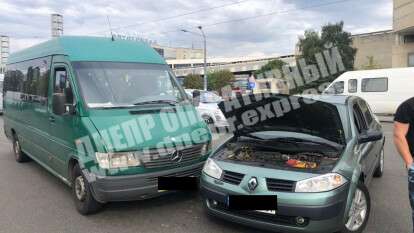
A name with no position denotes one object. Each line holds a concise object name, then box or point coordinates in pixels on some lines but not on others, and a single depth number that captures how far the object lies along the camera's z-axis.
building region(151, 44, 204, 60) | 137.88
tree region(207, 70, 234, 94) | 70.78
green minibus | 4.95
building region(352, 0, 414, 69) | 37.66
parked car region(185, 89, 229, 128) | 14.30
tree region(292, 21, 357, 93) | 42.78
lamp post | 40.12
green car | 4.13
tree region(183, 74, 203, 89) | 70.12
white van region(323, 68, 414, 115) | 18.02
